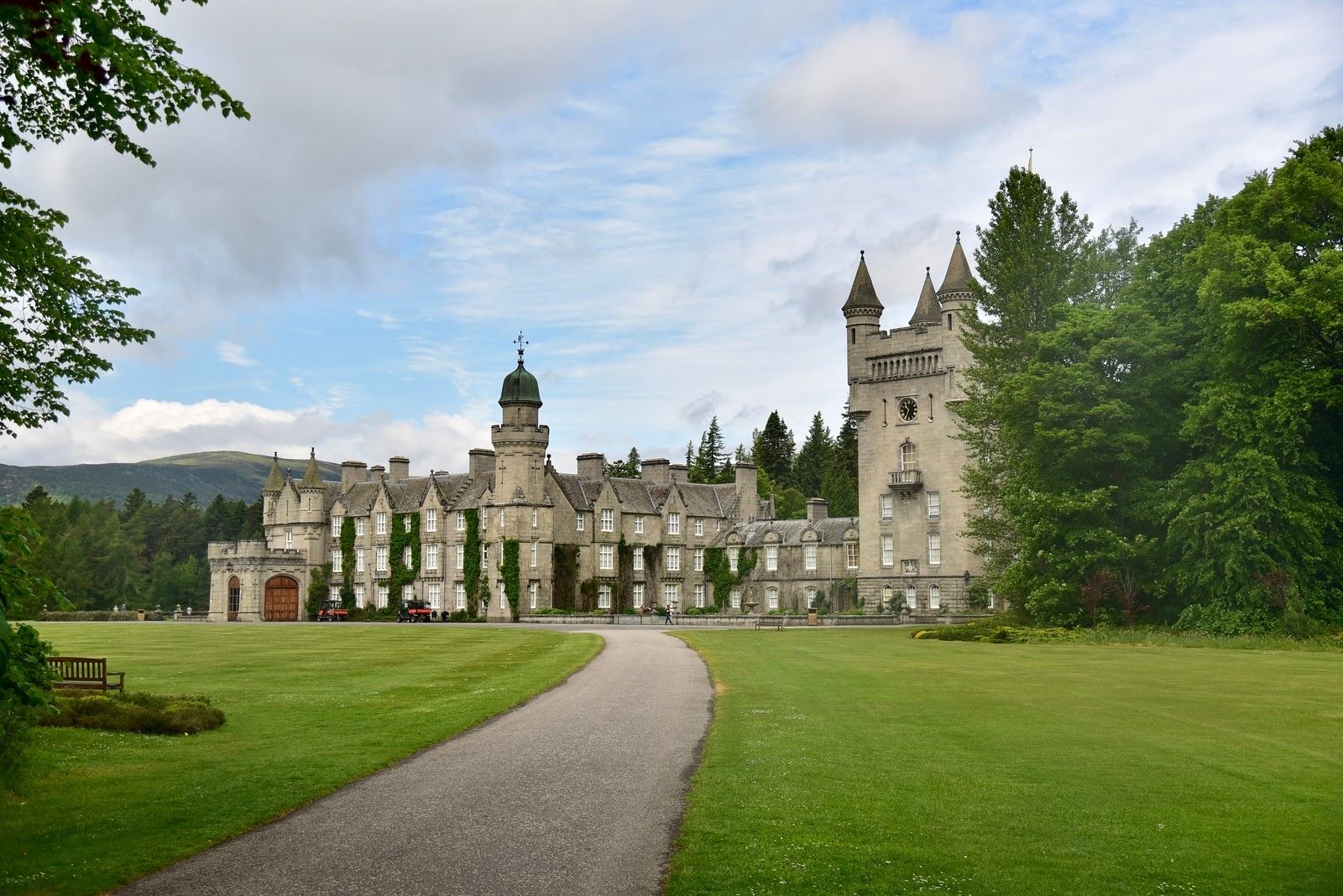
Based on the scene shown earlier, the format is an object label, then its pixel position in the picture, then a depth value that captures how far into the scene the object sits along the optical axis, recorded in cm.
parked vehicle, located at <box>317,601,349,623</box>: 8756
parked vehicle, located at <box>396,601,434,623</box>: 8062
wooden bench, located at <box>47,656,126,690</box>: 2298
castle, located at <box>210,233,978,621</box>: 7469
